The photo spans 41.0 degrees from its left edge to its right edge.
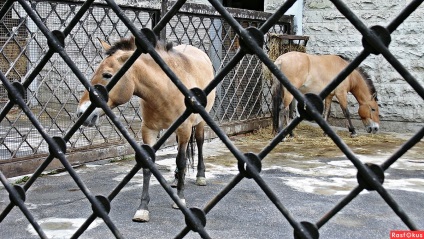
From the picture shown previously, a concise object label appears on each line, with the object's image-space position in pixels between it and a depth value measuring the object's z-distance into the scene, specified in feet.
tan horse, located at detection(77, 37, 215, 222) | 12.37
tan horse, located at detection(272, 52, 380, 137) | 26.12
